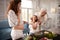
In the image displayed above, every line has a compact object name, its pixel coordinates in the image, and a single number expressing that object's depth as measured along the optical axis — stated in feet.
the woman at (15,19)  3.25
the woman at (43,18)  3.41
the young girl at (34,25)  3.44
